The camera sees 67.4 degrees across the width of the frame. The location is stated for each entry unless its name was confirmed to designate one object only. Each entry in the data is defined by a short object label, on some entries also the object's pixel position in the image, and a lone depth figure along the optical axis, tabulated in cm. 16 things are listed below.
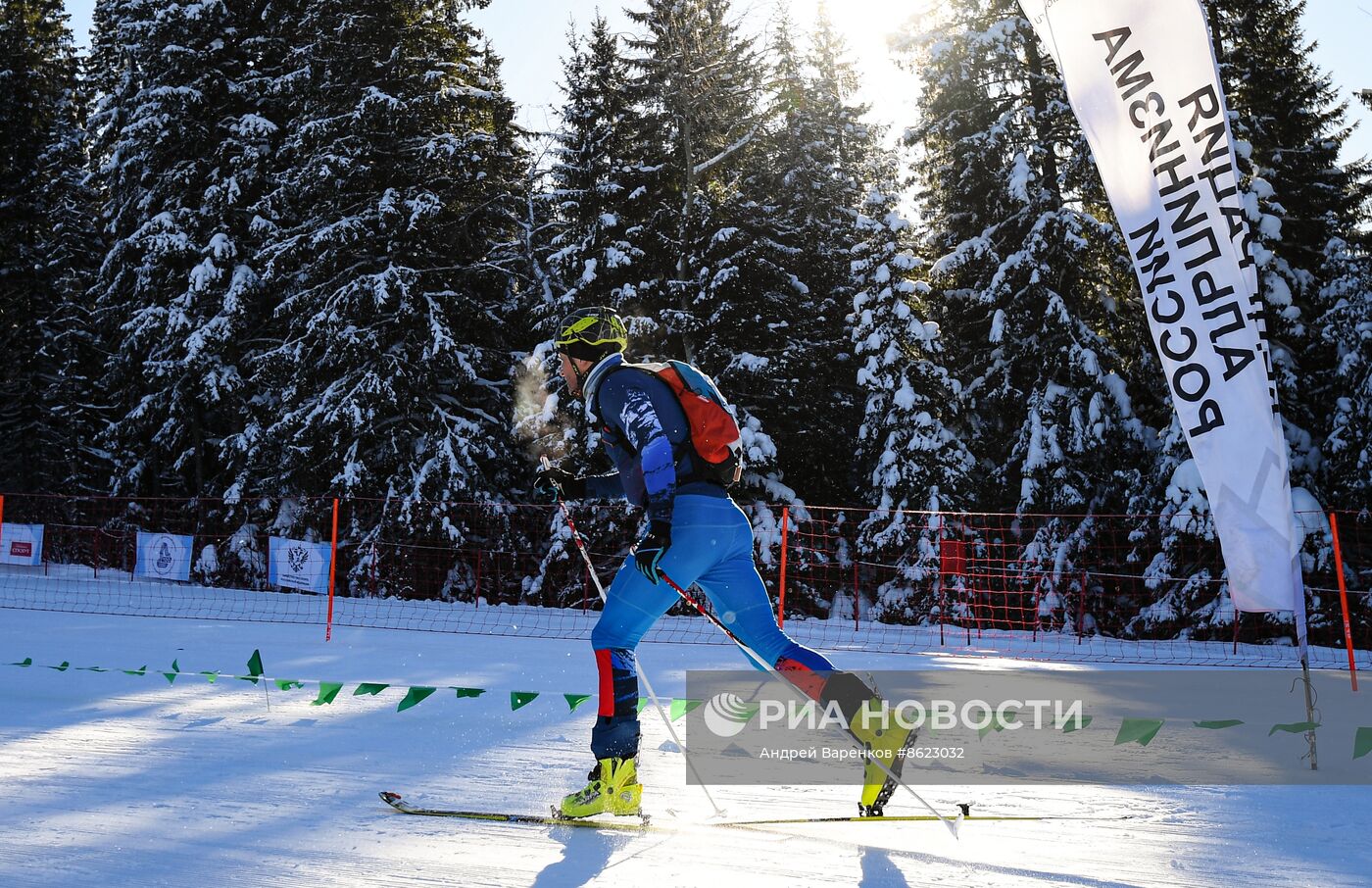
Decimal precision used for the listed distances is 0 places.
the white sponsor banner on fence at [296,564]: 1323
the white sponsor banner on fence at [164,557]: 1426
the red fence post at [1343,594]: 782
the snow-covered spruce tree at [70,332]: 2905
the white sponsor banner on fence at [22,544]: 1553
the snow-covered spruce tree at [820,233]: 2178
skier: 388
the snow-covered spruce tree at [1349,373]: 1600
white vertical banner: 534
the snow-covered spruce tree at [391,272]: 1972
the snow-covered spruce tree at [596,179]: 2008
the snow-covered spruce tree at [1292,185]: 1681
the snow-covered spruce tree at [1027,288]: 1844
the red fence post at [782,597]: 1118
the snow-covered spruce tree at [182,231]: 2314
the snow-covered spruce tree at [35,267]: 2919
